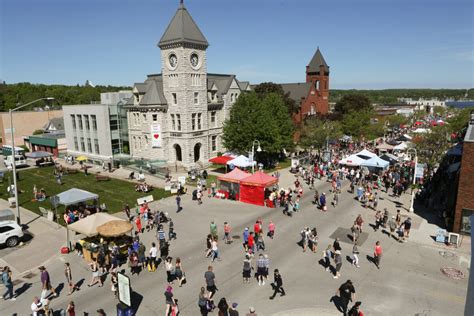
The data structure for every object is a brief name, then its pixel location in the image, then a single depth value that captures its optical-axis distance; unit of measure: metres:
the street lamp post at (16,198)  24.48
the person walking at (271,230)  22.02
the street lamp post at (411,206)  26.27
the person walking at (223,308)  13.03
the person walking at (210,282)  14.99
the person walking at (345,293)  13.86
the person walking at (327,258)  17.86
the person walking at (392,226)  22.25
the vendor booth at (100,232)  19.05
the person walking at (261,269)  16.38
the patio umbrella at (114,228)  19.18
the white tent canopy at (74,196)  24.76
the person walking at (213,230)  21.26
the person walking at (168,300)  13.78
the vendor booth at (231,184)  30.48
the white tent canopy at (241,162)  37.94
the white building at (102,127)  49.06
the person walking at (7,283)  15.50
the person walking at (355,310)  12.66
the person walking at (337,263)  17.00
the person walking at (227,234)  21.42
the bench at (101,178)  38.53
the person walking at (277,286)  15.22
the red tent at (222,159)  40.34
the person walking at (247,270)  16.62
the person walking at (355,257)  18.11
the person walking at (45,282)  15.43
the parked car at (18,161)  46.43
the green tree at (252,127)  41.62
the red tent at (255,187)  28.86
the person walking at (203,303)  13.59
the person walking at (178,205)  27.56
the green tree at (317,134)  49.44
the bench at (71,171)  43.07
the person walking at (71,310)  13.35
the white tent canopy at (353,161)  36.22
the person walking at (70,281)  15.88
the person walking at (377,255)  17.86
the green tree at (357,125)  60.59
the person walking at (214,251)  18.87
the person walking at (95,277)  16.62
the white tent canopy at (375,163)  35.44
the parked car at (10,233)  21.31
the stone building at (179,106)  42.38
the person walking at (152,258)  17.80
